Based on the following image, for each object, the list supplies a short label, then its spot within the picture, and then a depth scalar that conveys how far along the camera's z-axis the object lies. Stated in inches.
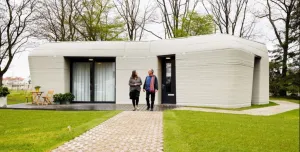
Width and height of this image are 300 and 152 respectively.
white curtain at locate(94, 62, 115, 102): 681.0
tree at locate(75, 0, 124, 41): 1190.9
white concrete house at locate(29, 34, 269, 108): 579.5
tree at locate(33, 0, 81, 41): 1117.9
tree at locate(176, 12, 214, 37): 1206.9
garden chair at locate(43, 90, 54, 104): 633.4
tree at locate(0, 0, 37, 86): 1021.2
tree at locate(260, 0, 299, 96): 1129.4
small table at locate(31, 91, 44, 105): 637.9
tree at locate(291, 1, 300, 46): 1090.7
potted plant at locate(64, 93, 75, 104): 646.5
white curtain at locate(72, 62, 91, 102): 685.3
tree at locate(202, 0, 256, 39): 1286.9
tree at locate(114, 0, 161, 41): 1269.7
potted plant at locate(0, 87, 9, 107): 576.2
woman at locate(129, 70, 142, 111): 483.5
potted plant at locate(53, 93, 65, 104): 637.9
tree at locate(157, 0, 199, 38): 1254.3
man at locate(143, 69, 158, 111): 481.8
